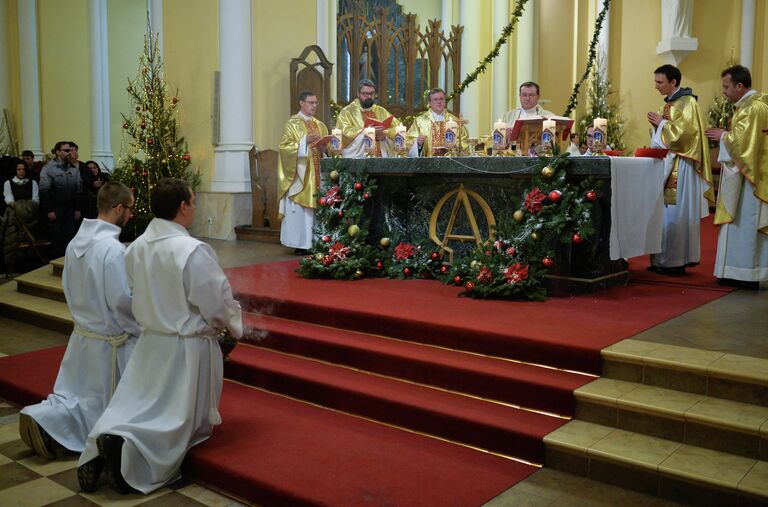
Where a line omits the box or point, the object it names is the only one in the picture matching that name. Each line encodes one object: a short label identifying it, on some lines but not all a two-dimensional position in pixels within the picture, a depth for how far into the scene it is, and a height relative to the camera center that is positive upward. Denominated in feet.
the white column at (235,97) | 34.53 +3.51
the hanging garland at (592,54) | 22.12 +3.56
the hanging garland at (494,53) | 23.69 +4.10
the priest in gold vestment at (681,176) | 22.77 +0.00
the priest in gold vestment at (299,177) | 29.19 -0.10
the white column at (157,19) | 38.72 +7.89
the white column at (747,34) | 41.91 +7.83
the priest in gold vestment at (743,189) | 20.08 -0.33
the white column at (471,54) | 46.98 +7.40
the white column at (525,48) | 48.80 +8.13
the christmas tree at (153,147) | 35.53 +1.26
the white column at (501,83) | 48.34 +5.84
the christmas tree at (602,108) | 45.60 +4.04
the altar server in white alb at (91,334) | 13.75 -2.96
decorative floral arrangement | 19.13 -2.12
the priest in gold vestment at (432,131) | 23.38 +1.44
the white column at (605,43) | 46.80 +8.13
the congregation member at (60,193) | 32.24 -0.84
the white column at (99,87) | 47.24 +5.43
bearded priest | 27.63 +1.91
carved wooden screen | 38.96 +6.26
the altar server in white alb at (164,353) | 12.21 -2.94
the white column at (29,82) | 45.19 +5.41
